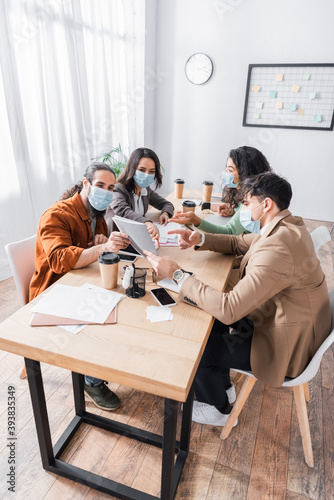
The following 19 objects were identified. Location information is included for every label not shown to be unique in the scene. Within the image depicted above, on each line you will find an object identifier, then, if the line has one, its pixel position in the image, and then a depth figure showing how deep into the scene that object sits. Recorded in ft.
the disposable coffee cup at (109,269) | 4.15
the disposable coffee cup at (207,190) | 8.49
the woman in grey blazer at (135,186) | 6.91
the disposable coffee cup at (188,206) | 7.04
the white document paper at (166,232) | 6.01
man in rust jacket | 4.73
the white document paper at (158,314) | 3.74
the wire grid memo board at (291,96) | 13.00
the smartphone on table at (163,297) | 4.04
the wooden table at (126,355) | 3.02
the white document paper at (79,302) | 3.74
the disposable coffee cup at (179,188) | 8.77
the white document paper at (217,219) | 7.22
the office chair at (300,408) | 4.65
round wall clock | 14.12
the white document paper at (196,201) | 8.61
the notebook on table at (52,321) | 3.57
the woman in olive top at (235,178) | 6.30
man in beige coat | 3.77
